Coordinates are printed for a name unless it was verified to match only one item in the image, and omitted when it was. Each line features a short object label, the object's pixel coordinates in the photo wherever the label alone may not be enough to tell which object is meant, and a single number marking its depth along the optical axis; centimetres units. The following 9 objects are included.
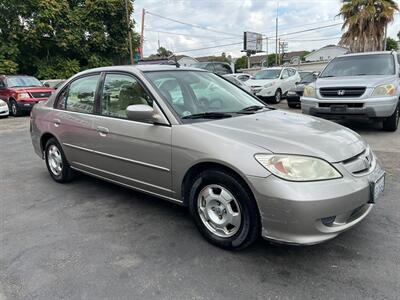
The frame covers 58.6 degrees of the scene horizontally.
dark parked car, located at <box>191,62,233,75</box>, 1725
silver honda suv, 723
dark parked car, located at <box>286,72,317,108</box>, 1275
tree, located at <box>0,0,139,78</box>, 2056
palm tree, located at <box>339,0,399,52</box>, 2502
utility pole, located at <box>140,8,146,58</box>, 2910
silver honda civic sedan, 265
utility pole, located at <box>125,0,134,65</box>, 2410
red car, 1390
